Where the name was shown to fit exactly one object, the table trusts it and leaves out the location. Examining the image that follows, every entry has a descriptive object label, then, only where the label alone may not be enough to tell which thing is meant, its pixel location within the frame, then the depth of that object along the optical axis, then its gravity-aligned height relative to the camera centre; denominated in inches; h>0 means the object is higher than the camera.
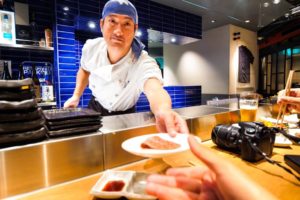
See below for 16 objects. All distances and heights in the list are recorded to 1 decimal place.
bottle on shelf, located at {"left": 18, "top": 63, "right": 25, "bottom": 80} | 117.0 +11.4
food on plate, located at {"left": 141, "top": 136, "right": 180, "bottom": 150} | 27.2 -7.6
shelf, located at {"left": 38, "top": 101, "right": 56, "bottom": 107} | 111.8 -7.2
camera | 36.6 -9.5
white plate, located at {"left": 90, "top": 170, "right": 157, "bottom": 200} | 22.7 -11.8
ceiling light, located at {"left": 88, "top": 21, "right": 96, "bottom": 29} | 141.2 +48.0
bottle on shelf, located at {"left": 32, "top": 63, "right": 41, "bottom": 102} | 112.5 +5.8
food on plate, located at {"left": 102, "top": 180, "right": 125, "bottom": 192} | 24.8 -12.1
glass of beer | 58.7 -4.7
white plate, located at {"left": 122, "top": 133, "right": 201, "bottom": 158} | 24.3 -7.6
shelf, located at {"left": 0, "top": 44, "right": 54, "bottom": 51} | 103.9 +24.2
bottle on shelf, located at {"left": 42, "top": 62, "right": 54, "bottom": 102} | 114.0 -1.1
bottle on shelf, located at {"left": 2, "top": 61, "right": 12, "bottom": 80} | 108.7 +10.0
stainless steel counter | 26.4 -10.1
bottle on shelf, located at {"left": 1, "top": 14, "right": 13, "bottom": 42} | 101.1 +32.2
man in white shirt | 54.9 +7.0
